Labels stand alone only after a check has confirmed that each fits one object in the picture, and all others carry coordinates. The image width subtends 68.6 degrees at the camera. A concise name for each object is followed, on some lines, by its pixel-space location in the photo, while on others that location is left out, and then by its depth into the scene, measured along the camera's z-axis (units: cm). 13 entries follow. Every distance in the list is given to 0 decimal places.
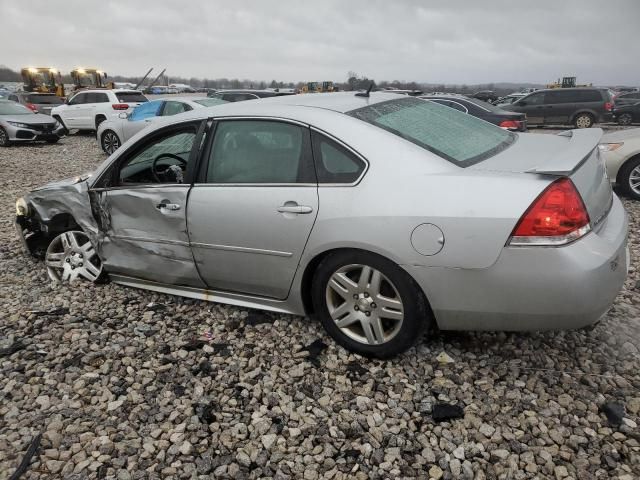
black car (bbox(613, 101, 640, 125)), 1845
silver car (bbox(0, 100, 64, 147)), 1398
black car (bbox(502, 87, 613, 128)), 1703
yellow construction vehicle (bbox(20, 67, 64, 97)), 2675
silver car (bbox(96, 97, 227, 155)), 1129
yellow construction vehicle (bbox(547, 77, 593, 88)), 4128
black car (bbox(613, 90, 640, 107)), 2093
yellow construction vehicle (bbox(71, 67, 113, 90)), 2883
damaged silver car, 222
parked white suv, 1597
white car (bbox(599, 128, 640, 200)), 628
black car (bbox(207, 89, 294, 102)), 1734
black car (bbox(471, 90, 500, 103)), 2920
